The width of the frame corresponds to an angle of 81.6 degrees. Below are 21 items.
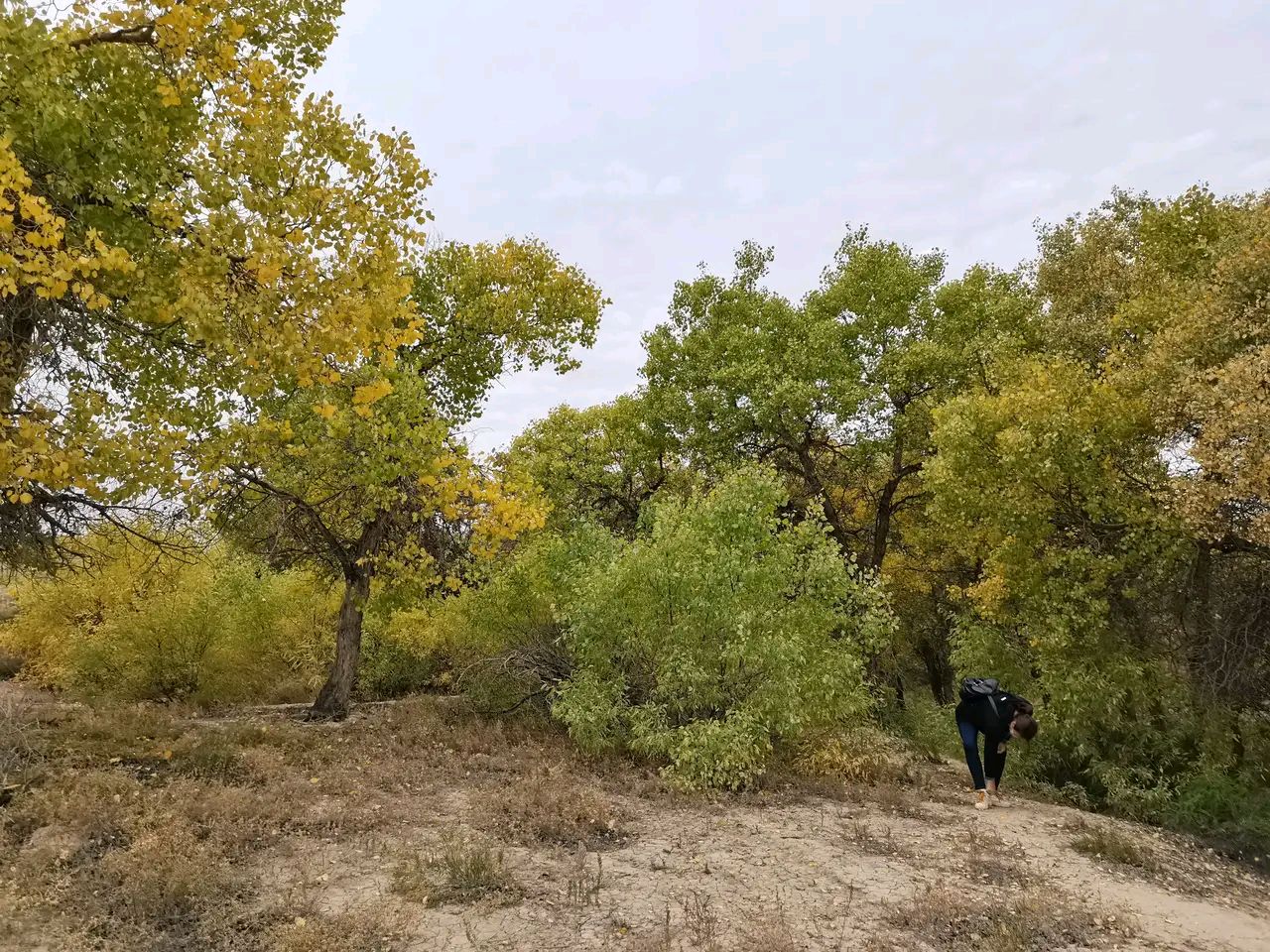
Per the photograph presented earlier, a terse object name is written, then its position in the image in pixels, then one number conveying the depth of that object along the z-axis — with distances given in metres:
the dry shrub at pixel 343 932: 4.52
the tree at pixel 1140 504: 9.92
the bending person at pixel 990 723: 9.23
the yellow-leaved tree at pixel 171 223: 4.27
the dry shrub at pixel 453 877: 5.43
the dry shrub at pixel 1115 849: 7.21
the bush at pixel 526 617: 11.90
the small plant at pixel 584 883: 5.51
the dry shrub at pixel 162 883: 4.88
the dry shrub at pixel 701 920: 4.87
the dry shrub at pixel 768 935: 4.76
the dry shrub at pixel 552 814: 6.94
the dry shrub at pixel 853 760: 9.58
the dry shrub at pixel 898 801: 8.27
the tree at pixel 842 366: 16.47
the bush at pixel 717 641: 9.20
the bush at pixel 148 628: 13.23
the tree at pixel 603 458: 17.44
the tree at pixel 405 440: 8.73
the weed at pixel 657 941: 4.73
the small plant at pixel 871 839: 6.98
